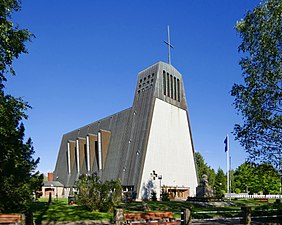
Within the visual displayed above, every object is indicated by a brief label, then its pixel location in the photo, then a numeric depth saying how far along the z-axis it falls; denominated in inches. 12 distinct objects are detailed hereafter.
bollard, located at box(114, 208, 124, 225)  448.7
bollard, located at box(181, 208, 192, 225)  494.1
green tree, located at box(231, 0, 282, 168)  665.6
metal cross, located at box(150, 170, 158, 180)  1699.4
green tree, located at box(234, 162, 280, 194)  2780.5
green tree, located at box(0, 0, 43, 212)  522.2
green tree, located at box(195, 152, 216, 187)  3026.6
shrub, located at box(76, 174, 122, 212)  876.6
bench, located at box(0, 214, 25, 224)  446.9
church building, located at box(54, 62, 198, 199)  1711.4
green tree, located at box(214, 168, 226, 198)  3008.4
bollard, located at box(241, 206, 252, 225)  599.5
